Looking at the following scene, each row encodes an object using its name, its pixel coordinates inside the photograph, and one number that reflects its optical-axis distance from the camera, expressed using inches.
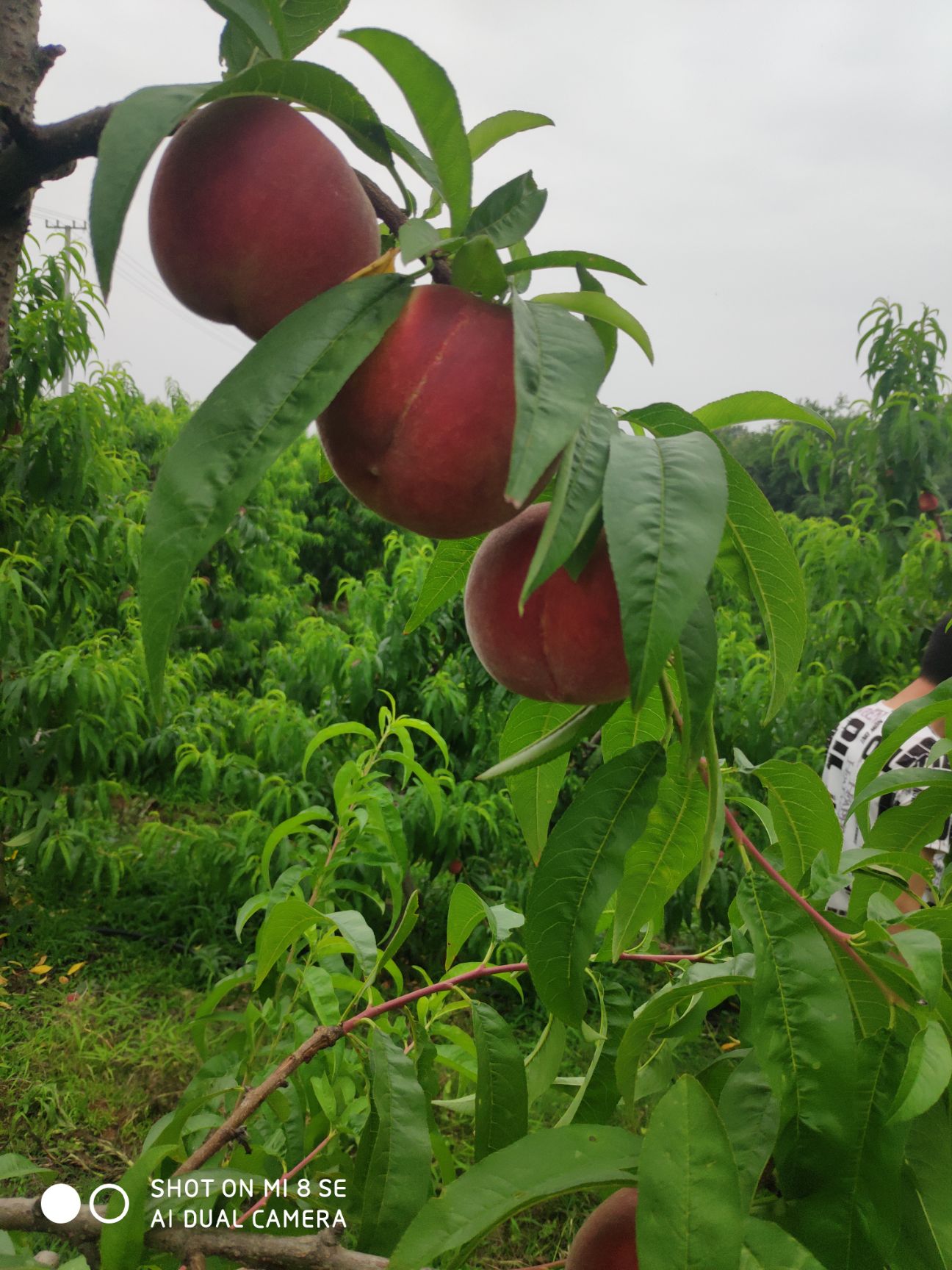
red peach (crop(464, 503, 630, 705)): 11.4
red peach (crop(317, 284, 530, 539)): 10.4
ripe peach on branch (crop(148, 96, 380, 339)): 10.5
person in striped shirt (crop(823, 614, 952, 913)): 54.0
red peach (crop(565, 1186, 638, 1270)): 15.7
